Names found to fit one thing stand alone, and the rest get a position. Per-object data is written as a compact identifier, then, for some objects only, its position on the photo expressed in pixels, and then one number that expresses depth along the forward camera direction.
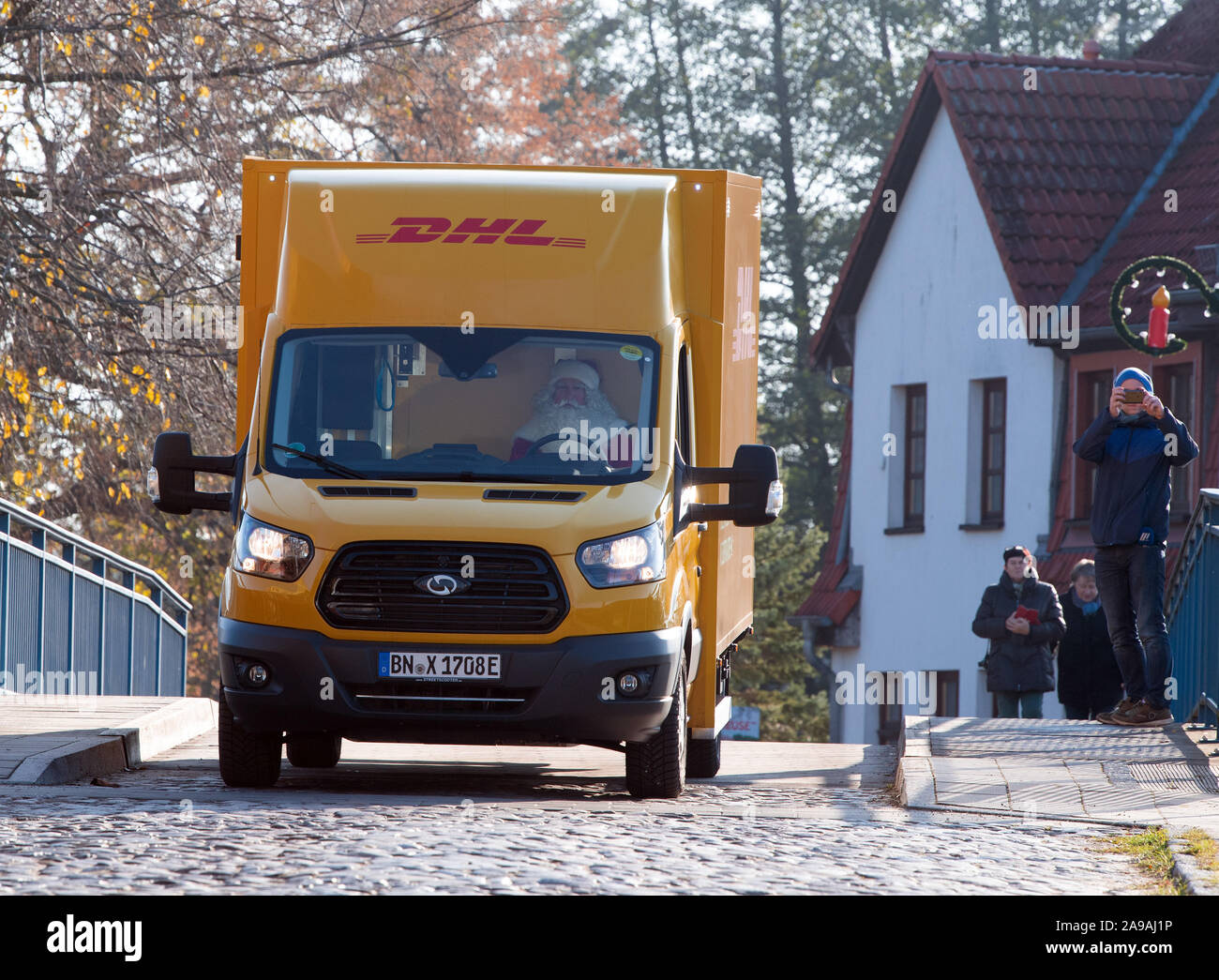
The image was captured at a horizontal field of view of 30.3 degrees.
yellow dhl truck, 9.85
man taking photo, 12.52
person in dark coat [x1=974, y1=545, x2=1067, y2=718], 16.33
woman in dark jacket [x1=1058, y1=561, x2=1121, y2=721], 16.41
